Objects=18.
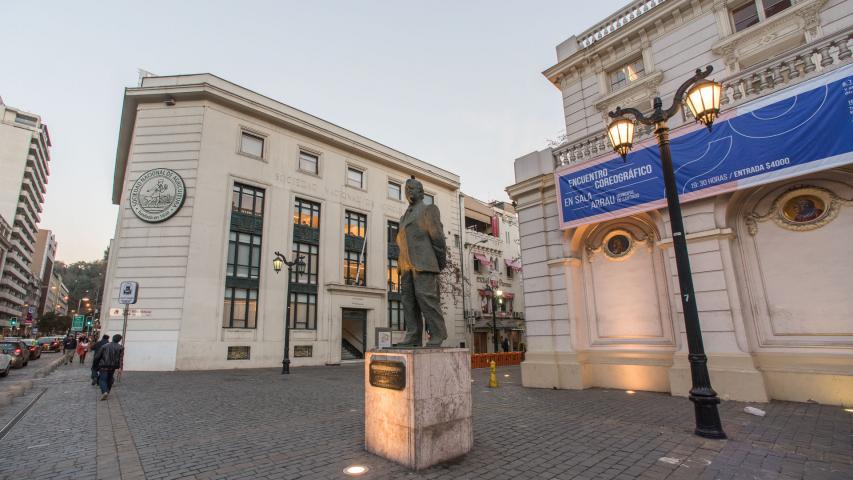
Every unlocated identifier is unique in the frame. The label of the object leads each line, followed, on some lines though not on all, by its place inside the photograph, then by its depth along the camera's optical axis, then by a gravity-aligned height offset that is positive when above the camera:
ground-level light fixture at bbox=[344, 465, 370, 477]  4.76 -1.73
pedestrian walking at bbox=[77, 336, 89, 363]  25.55 -1.18
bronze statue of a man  6.19 +0.91
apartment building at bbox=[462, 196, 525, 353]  38.81 +4.98
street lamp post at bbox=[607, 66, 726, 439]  6.09 +1.86
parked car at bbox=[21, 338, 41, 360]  29.15 -1.25
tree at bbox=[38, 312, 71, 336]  89.15 +1.63
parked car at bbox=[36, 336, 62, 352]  43.92 -1.40
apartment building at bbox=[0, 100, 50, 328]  71.62 +26.92
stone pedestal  4.99 -1.09
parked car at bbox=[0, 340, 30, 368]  21.06 -0.98
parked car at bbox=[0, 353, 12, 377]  17.73 -1.38
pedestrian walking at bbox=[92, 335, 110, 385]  12.05 -1.05
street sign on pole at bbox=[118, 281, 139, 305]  12.63 +1.17
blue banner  7.95 +3.72
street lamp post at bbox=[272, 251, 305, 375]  17.89 -0.45
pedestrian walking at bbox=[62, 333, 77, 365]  25.17 -1.13
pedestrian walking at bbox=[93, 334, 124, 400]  10.65 -0.88
